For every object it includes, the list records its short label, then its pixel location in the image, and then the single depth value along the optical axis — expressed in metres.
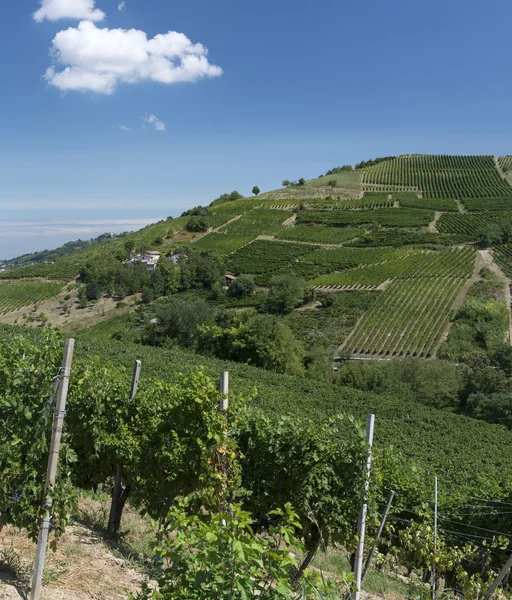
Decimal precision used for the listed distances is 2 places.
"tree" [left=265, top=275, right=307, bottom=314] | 59.66
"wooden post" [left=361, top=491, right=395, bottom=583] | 6.34
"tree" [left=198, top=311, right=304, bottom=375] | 34.53
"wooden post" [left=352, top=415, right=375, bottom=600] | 5.33
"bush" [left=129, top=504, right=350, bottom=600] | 3.19
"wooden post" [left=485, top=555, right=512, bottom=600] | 5.21
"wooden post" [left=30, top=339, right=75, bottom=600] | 4.64
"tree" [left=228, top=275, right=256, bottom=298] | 67.19
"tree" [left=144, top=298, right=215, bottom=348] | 43.22
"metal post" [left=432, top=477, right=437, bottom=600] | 6.37
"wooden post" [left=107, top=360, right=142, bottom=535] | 7.51
